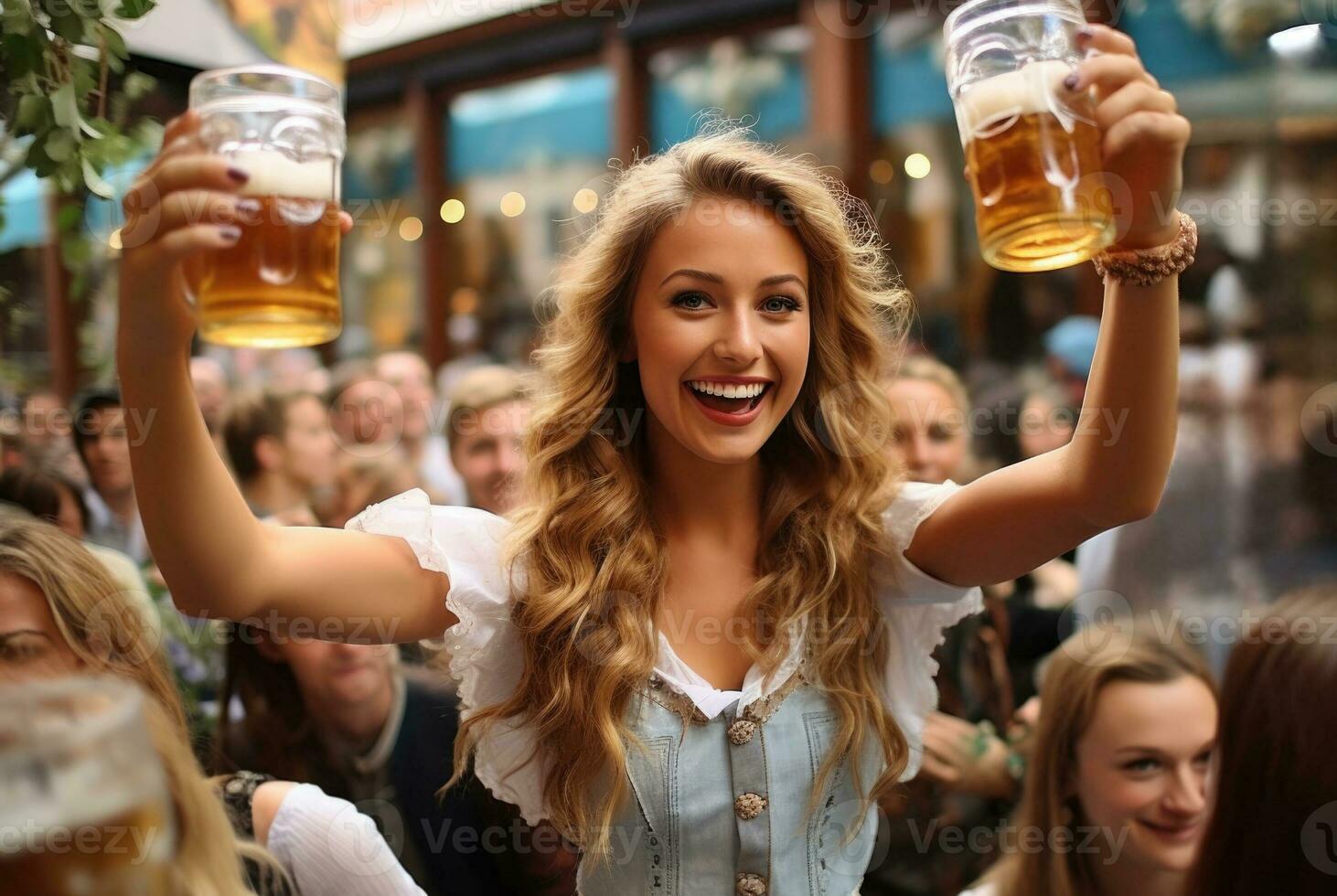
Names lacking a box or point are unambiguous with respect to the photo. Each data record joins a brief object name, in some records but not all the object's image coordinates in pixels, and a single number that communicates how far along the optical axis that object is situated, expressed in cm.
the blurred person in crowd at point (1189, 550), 302
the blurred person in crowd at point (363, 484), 336
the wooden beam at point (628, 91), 674
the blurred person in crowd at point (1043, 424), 349
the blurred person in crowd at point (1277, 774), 111
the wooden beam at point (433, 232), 770
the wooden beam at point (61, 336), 750
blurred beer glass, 67
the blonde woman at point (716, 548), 152
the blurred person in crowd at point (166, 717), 141
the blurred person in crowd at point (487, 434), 335
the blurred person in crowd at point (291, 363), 603
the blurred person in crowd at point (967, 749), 245
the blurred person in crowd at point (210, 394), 393
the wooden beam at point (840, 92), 594
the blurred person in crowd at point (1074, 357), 397
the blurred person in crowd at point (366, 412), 417
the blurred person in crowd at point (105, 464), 298
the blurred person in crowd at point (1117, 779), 195
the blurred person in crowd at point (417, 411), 457
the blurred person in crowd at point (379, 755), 212
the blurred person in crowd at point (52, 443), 279
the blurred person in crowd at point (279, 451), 358
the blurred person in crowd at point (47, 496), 262
